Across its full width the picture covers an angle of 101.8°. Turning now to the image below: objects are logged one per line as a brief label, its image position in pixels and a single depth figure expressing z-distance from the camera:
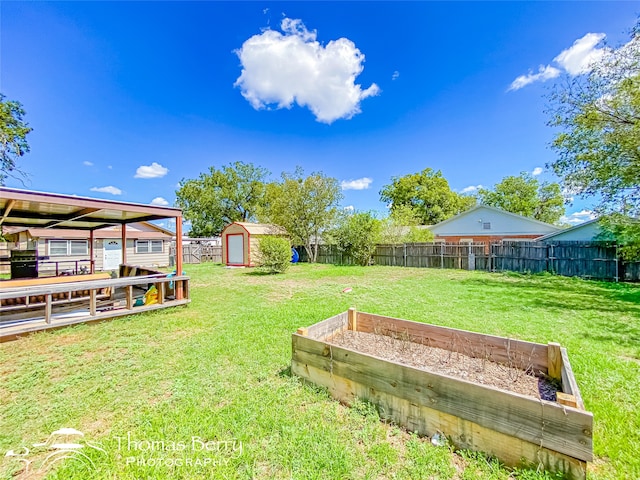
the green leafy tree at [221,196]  30.64
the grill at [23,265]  7.23
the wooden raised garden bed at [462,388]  1.51
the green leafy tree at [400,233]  16.83
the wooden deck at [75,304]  4.53
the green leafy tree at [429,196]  34.03
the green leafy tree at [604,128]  6.73
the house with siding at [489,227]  19.70
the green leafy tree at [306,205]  18.11
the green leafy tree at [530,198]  32.78
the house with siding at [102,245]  15.70
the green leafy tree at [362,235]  16.14
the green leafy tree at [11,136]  8.98
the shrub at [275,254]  13.06
